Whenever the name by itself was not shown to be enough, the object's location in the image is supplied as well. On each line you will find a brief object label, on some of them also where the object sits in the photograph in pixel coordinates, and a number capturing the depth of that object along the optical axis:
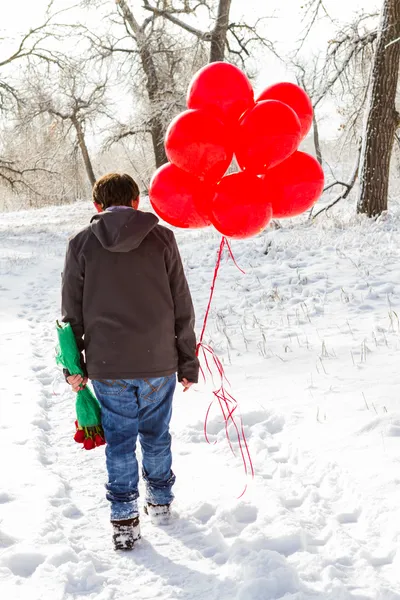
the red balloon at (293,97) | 3.27
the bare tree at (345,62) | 11.12
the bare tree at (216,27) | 13.55
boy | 2.87
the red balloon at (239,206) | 3.02
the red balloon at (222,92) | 3.13
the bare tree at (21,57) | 20.44
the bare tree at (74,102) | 23.44
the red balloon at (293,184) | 3.18
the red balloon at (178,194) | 3.10
